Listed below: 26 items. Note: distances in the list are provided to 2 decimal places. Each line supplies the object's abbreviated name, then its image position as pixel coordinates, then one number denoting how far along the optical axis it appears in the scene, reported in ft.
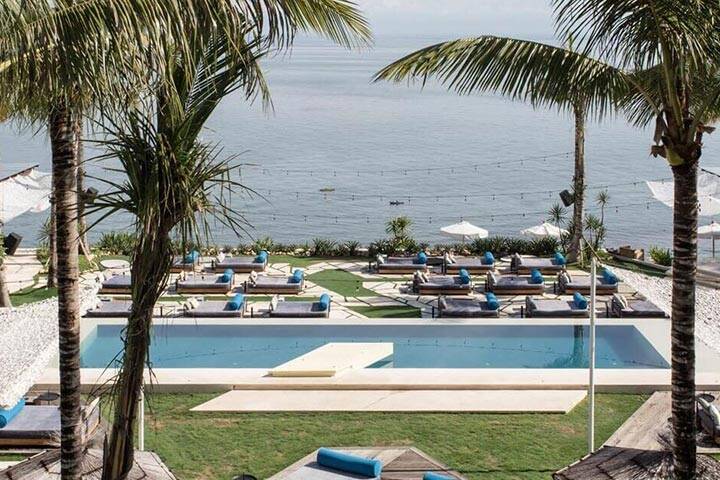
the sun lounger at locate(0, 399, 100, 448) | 43.19
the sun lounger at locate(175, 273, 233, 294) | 77.15
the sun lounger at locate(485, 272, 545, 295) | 77.26
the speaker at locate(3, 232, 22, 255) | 87.10
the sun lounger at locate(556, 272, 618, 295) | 76.74
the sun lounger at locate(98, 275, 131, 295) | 76.64
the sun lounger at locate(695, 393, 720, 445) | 43.14
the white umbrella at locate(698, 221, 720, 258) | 92.37
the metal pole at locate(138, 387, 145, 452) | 40.70
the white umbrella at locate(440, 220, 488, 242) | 90.79
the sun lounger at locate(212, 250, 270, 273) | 84.23
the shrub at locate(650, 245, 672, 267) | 89.82
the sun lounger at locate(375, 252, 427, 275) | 84.48
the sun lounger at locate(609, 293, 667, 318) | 69.00
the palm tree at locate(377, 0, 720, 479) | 28.84
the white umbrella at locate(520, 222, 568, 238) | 89.92
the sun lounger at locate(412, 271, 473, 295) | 76.74
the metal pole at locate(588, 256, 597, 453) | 40.37
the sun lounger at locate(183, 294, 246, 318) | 68.64
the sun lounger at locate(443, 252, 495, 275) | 84.74
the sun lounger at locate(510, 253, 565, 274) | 84.74
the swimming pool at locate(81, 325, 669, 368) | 60.18
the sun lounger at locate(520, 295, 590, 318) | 69.00
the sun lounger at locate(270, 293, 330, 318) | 68.49
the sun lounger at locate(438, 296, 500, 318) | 68.90
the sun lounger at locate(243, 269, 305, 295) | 77.56
